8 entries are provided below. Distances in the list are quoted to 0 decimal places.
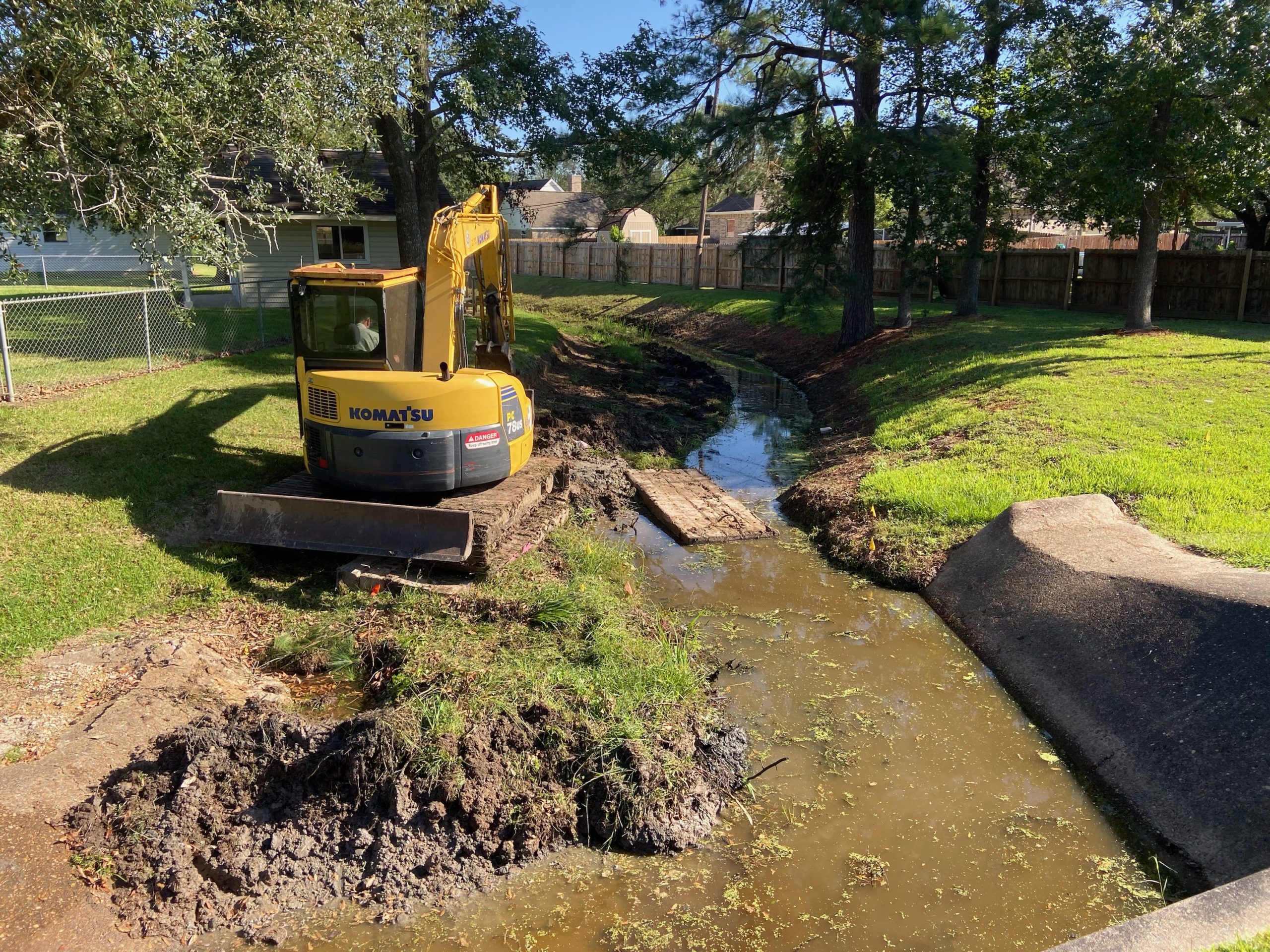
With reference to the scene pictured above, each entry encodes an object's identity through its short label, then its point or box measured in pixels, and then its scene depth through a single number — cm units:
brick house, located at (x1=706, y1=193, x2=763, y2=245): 6494
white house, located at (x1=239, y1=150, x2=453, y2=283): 2400
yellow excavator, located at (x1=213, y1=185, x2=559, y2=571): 866
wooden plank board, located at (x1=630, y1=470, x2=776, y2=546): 1148
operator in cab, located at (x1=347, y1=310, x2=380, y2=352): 928
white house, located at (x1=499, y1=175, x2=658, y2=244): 6000
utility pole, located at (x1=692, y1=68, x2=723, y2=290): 1948
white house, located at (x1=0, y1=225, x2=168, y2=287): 3028
